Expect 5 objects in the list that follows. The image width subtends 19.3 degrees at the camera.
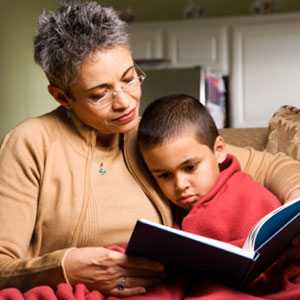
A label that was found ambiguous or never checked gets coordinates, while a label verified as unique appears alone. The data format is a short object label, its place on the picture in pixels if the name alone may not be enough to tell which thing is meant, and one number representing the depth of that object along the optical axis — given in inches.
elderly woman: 62.2
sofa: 73.7
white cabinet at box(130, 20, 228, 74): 204.6
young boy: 60.9
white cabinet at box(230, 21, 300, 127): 200.0
